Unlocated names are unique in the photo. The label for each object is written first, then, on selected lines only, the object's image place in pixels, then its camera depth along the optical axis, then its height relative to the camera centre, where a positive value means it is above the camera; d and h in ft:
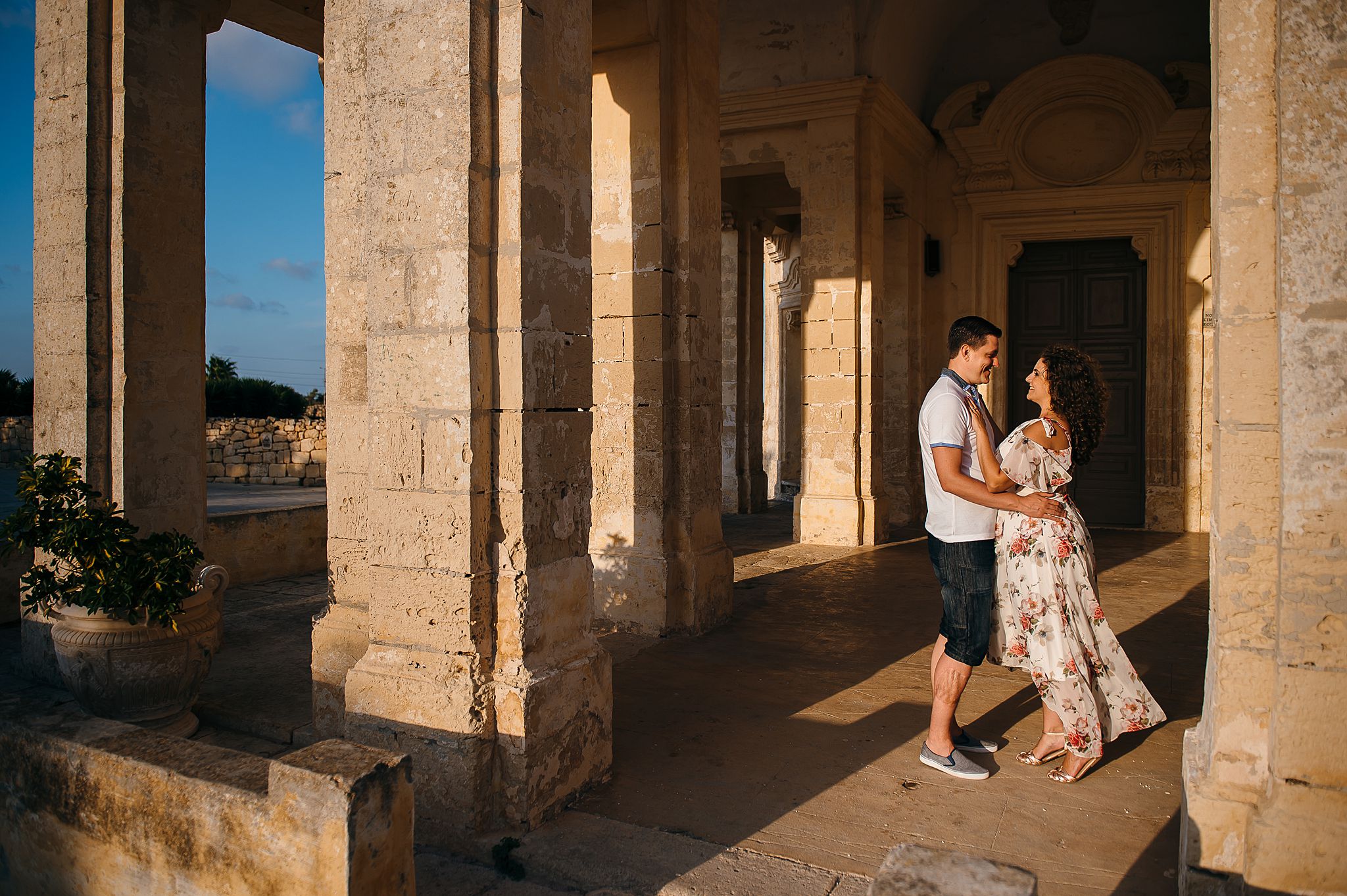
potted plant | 12.42 -2.37
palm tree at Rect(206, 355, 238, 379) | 91.35 +7.43
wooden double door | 32.78 +3.90
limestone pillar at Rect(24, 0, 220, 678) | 15.60 +3.40
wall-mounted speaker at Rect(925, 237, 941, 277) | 34.81 +6.93
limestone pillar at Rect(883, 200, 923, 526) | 33.78 +2.69
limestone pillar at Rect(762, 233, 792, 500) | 46.98 +3.26
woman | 10.50 -1.82
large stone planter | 12.41 -3.14
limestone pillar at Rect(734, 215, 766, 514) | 39.24 +2.82
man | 10.28 -0.92
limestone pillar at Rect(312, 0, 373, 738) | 11.76 +0.96
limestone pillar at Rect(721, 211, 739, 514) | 39.24 +3.29
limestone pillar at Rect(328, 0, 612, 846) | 9.53 +0.22
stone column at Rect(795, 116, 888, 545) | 28.63 +3.50
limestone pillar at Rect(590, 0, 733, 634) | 17.66 +2.04
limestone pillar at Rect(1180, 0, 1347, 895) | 7.22 -0.24
